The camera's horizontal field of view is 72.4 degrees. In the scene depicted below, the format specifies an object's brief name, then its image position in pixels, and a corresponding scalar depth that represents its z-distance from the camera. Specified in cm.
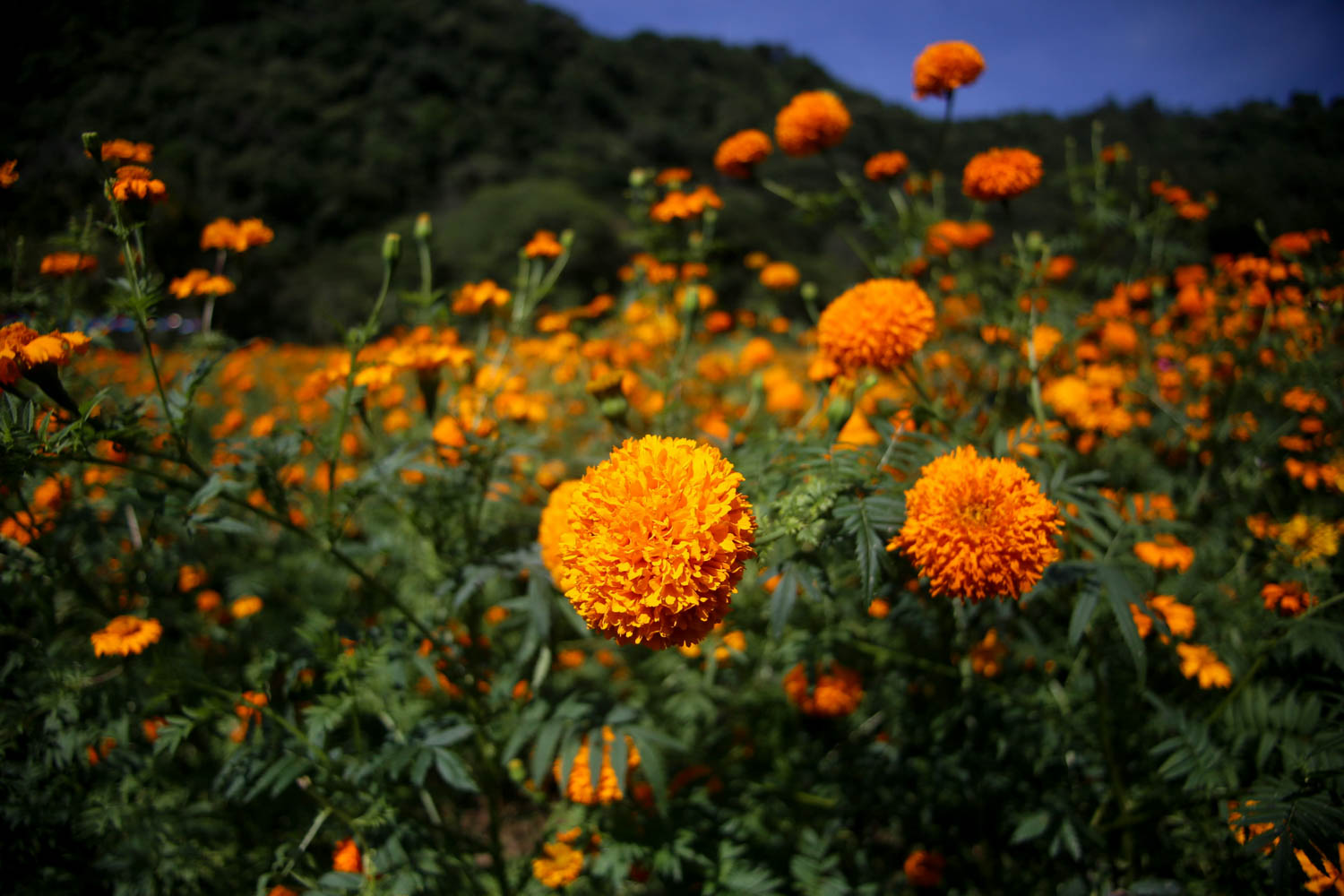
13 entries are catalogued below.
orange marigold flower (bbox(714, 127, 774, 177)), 84
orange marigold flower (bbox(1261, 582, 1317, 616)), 60
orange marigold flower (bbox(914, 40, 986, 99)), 74
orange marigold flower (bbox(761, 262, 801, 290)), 106
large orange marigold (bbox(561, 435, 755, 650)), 44
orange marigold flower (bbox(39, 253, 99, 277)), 65
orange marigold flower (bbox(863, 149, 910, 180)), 85
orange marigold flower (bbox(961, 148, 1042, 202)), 69
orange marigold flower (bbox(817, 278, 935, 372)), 60
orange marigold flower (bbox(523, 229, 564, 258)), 82
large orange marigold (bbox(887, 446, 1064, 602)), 49
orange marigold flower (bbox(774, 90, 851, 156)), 78
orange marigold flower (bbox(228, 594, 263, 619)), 82
